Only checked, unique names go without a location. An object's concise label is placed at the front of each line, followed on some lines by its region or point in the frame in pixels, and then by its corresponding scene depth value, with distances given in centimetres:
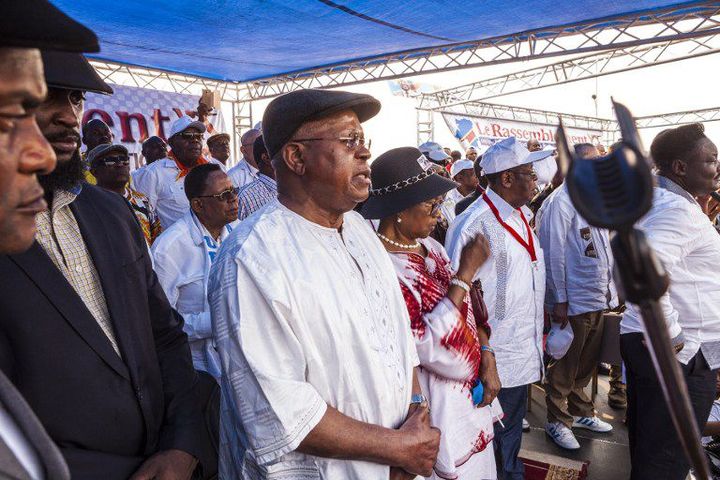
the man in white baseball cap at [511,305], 323
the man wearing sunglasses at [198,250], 279
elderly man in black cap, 145
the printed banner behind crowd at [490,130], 1806
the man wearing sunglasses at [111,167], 446
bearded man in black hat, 126
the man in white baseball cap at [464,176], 693
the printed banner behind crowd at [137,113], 820
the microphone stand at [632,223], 47
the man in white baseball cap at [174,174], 520
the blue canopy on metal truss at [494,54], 833
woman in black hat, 226
